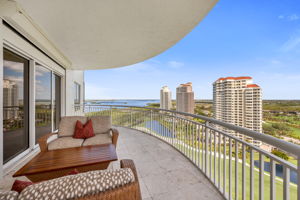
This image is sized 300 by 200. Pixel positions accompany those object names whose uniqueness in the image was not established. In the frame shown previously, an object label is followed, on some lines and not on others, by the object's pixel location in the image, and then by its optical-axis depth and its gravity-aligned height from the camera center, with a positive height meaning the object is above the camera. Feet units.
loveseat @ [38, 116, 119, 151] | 7.91 -2.62
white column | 6.04 +0.04
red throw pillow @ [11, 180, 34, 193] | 2.28 -1.62
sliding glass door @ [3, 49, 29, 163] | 7.08 -0.32
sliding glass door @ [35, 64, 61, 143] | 10.20 -0.18
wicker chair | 1.93 -1.71
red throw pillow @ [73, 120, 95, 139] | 9.20 -2.34
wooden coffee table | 5.28 -2.92
